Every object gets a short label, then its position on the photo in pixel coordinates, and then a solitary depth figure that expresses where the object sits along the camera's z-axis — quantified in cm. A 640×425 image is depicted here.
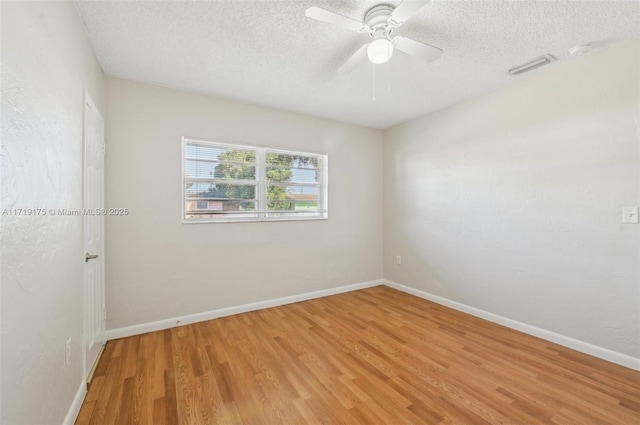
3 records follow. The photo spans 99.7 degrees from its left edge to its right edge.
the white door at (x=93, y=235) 195
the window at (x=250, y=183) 304
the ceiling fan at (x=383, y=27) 154
